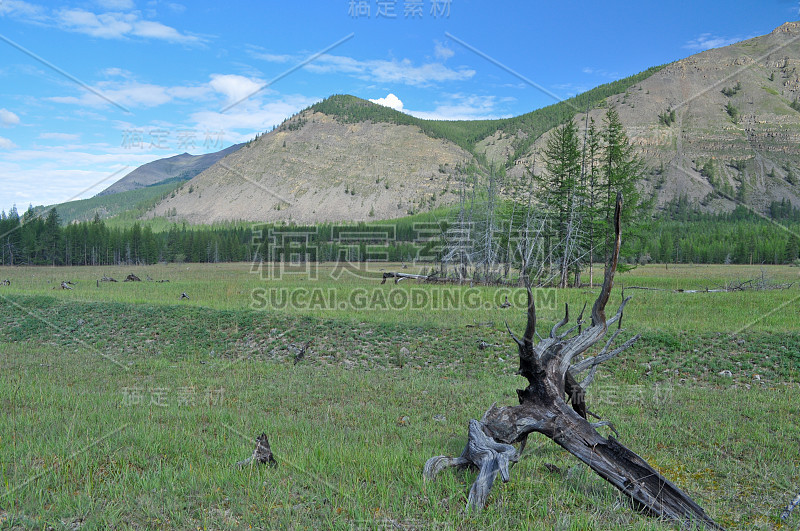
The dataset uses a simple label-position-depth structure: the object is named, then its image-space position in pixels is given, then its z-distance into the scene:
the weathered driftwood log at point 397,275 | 39.41
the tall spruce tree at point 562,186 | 36.42
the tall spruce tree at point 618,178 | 35.56
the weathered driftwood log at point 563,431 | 4.53
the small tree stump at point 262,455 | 5.55
